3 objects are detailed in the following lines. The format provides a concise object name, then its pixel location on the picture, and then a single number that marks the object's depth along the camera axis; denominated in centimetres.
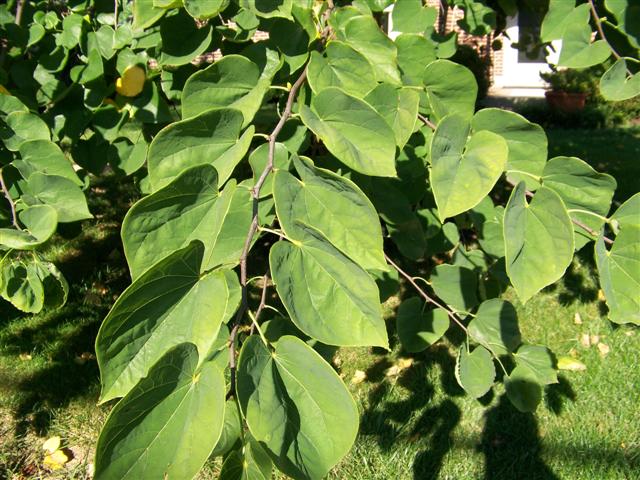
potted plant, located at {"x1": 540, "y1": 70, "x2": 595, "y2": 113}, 939
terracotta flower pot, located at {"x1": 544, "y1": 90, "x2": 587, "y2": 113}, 936
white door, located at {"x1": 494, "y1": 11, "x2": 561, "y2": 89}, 1267
